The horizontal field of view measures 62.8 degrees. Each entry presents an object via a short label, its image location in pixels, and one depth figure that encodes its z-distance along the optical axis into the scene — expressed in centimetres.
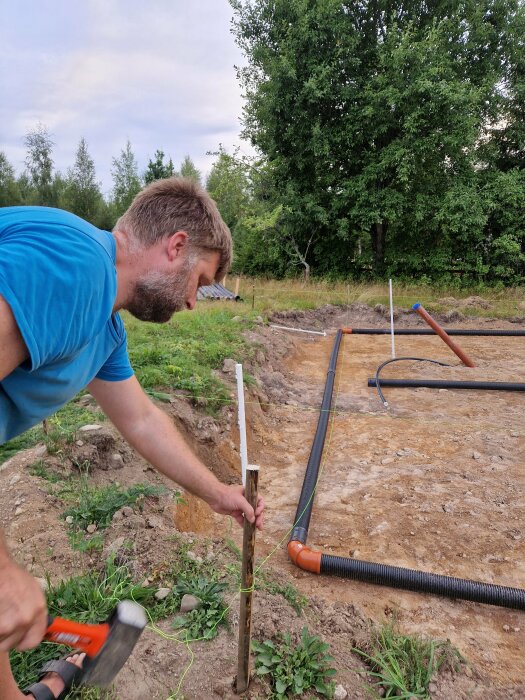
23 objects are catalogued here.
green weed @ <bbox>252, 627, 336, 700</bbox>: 179
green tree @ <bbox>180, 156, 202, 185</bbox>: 4183
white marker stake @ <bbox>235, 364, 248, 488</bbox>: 184
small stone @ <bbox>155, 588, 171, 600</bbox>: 215
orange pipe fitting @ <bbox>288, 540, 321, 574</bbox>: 271
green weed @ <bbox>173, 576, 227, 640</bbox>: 200
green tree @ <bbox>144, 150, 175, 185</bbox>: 2902
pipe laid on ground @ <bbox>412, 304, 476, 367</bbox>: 669
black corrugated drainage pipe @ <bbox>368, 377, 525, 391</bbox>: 619
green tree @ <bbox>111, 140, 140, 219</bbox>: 3250
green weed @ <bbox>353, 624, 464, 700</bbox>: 190
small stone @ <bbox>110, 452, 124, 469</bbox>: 334
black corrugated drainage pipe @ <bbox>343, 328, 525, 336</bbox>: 930
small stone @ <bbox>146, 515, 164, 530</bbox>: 263
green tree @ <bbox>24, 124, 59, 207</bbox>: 3002
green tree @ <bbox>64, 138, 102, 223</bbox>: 2983
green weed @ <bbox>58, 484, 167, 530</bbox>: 261
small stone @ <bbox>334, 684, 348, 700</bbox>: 182
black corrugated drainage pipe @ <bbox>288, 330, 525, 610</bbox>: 248
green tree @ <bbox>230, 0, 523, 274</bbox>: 1399
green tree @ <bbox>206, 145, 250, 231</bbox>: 1709
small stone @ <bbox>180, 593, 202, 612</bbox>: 210
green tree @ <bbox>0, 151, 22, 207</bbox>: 2925
